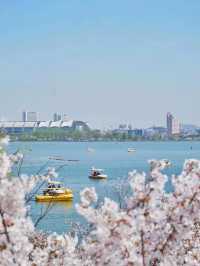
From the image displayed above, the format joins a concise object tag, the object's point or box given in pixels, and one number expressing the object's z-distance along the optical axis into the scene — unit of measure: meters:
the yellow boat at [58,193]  40.97
